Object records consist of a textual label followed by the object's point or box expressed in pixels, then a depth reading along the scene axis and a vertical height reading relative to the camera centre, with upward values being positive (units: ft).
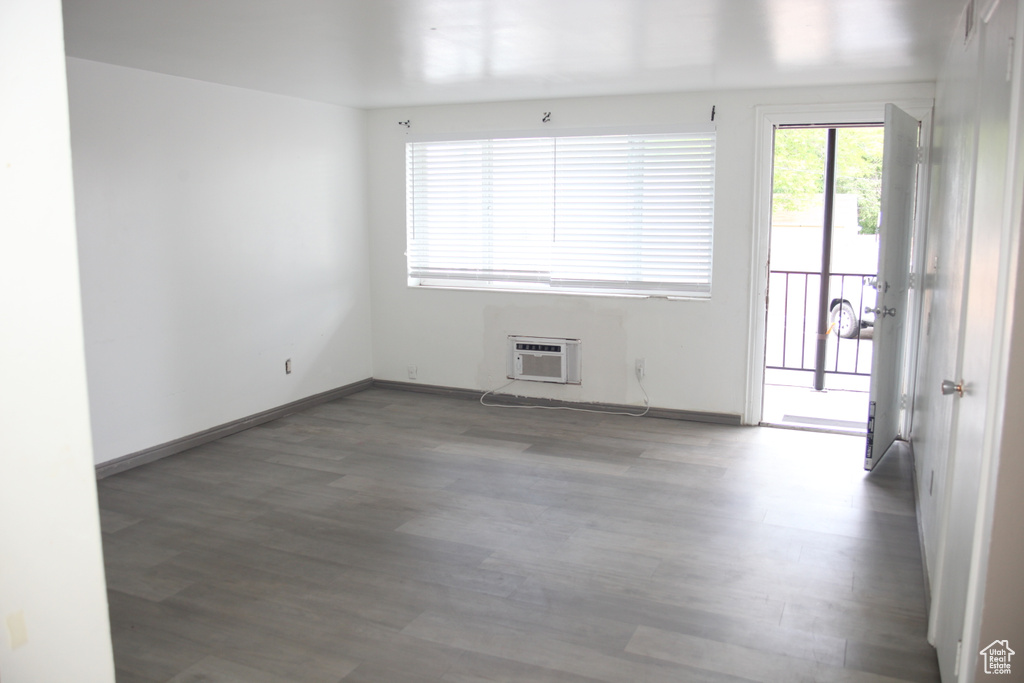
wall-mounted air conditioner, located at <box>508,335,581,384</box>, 18.80 -3.03
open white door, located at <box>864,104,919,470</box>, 13.37 -0.59
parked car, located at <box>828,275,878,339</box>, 24.08 -2.37
